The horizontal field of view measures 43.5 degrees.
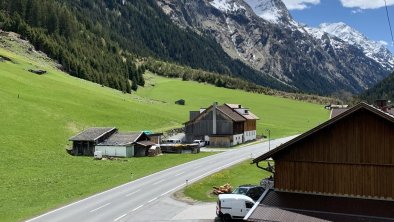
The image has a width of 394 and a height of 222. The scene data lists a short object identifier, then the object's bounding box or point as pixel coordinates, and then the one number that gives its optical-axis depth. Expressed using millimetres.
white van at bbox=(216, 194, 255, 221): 37531
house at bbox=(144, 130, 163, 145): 93975
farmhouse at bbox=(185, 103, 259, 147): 106938
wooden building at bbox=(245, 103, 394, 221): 26234
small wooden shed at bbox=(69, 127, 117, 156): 84188
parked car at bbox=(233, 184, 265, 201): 41406
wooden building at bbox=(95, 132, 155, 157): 84438
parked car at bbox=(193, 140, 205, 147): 103875
